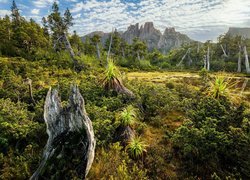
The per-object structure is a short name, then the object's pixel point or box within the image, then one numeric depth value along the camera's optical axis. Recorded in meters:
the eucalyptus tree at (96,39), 25.51
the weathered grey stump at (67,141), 3.02
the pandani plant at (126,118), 4.36
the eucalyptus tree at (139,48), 27.35
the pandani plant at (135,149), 3.95
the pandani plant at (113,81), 6.21
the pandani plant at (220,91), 5.17
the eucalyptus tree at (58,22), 16.05
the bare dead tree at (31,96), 5.86
